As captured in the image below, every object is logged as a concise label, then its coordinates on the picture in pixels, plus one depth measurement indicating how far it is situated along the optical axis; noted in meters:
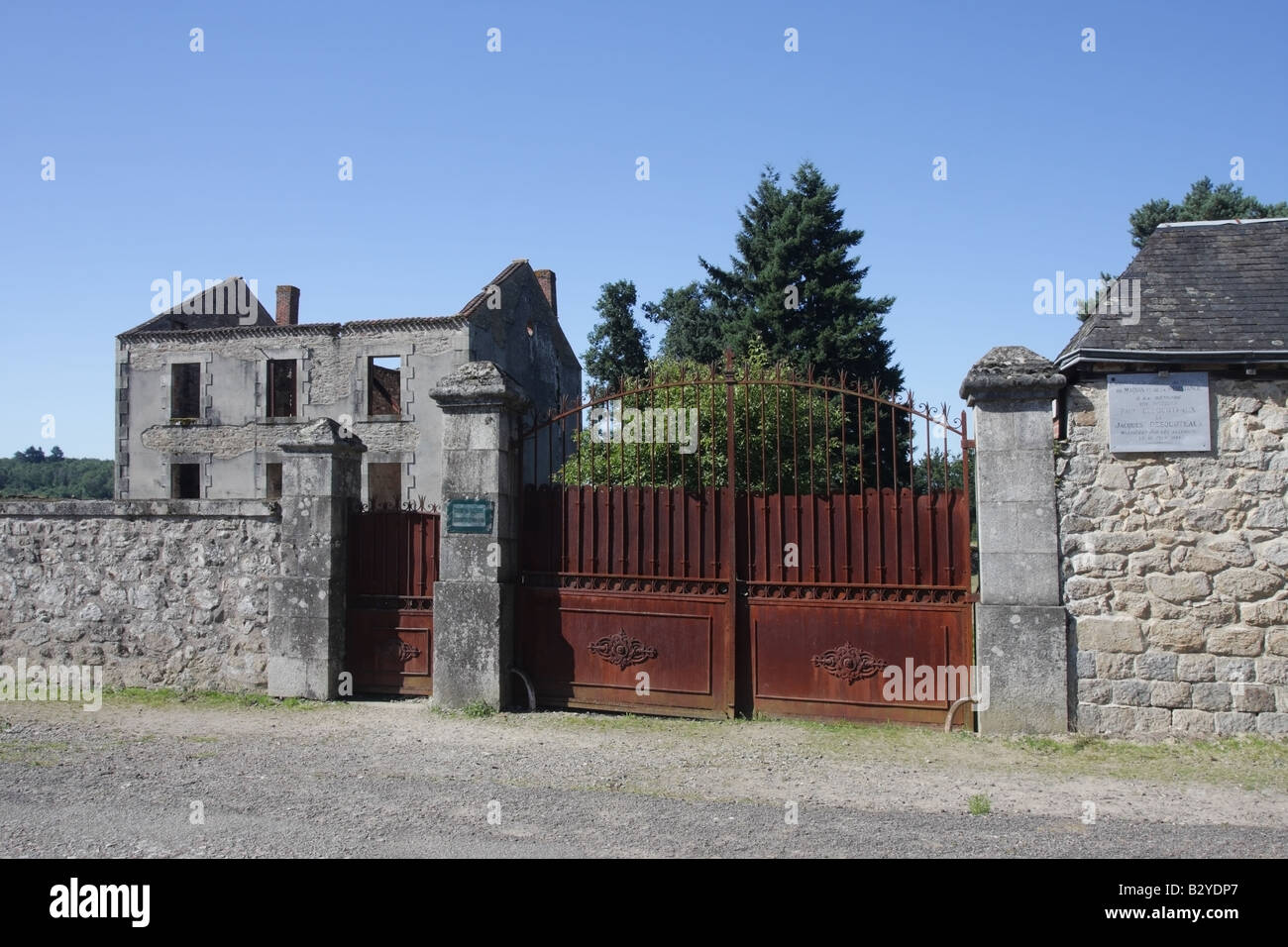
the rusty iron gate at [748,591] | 6.64
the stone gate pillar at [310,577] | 7.70
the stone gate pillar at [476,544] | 7.22
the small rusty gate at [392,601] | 7.75
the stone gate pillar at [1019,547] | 6.32
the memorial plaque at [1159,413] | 6.41
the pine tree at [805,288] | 23.84
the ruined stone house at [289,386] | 21.02
